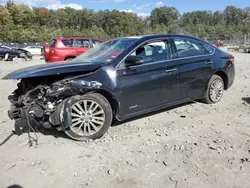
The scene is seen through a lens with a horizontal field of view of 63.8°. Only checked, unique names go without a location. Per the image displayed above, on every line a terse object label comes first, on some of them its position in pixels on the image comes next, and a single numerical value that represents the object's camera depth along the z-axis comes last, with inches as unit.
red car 348.1
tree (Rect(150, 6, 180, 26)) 3654.4
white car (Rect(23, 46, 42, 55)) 970.8
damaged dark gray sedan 117.7
